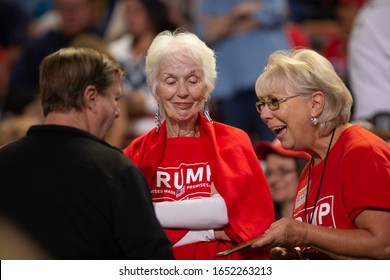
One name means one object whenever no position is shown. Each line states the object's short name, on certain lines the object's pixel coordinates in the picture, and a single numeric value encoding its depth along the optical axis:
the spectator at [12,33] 14.64
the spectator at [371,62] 10.90
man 5.47
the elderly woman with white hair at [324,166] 5.95
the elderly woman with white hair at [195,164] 6.66
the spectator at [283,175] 9.16
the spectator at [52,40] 13.69
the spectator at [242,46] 12.02
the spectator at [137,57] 12.18
